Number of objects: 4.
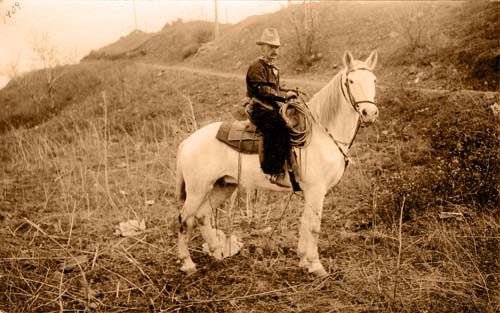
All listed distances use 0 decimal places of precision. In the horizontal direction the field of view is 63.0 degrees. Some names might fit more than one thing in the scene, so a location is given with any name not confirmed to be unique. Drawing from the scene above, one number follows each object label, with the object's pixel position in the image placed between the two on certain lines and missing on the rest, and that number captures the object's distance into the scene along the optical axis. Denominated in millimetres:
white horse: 4605
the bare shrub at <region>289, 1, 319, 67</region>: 17359
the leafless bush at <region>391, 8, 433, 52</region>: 13797
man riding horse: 4316
